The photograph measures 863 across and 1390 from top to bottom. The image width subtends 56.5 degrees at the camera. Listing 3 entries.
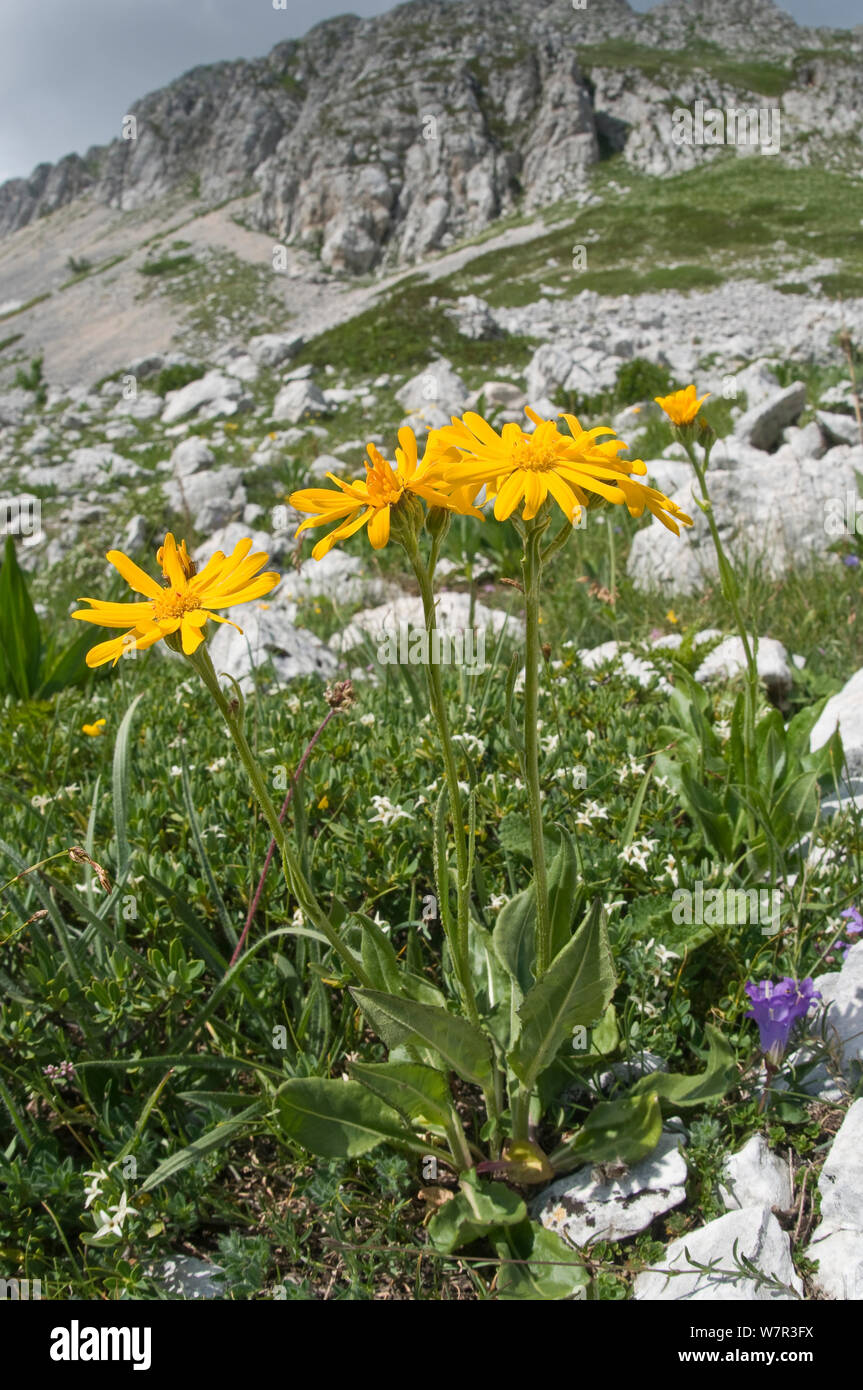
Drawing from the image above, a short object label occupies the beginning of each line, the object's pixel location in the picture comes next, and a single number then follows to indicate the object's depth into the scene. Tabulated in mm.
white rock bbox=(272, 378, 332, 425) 14316
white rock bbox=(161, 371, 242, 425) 16609
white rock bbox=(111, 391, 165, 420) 17953
